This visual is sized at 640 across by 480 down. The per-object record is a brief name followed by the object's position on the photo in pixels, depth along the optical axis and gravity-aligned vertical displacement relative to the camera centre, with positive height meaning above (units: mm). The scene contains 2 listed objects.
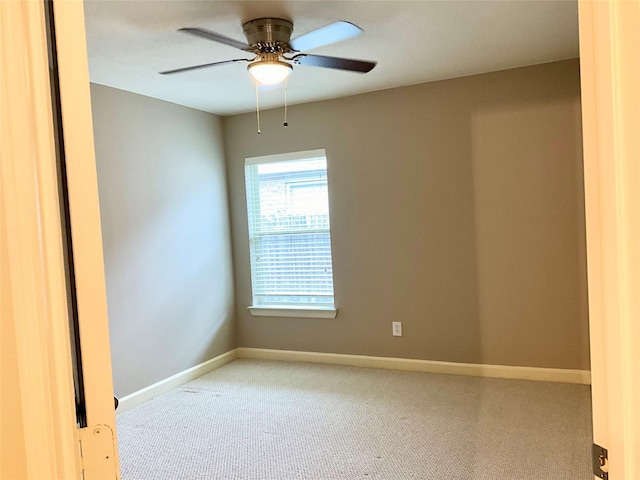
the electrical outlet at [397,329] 4438 -972
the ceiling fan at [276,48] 2594 +877
